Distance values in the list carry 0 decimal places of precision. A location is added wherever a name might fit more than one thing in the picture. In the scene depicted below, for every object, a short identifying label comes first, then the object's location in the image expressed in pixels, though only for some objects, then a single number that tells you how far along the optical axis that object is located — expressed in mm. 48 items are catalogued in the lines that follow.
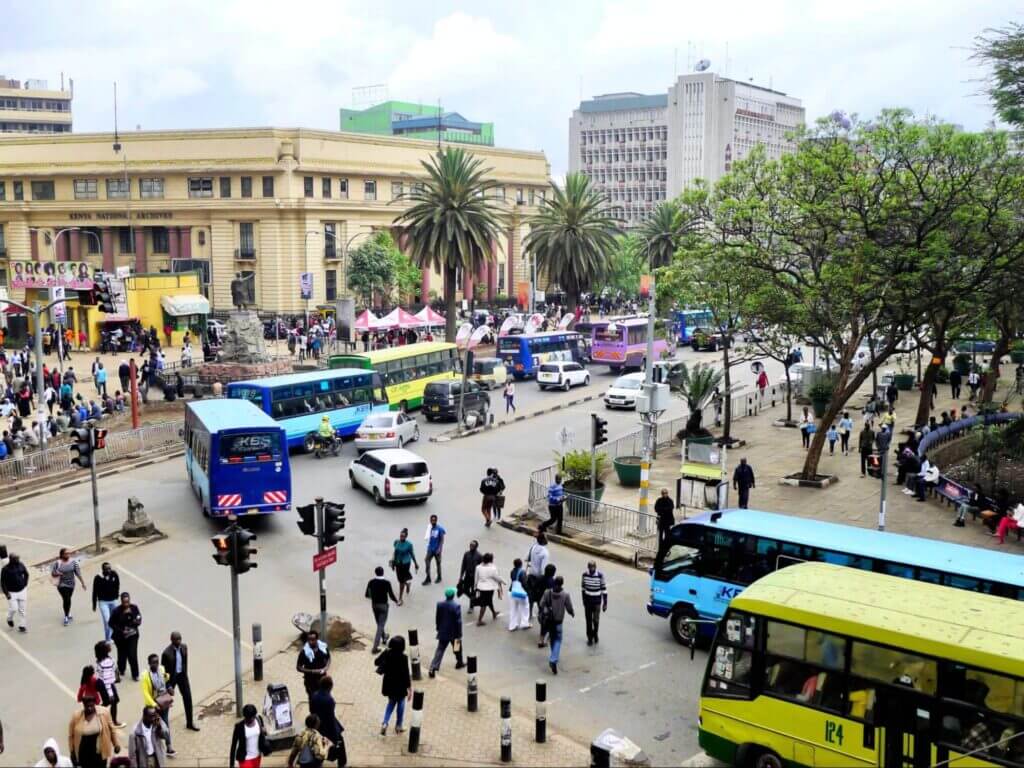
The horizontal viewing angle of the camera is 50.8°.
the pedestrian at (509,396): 42344
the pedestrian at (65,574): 18422
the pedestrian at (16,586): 18281
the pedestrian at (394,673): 14008
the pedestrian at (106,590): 17156
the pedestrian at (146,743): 12562
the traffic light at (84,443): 22531
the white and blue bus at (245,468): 24406
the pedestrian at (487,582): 18562
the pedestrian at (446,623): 16281
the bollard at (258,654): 16266
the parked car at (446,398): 39844
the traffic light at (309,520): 16875
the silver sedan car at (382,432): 33312
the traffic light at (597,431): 24766
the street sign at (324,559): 16938
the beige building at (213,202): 76250
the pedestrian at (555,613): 16484
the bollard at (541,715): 13945
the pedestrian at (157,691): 13375
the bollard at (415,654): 16172
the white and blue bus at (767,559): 15159
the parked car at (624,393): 43656
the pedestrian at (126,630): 15742
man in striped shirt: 17456
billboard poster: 58844
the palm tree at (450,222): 56844
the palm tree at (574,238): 66250
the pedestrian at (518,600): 18266
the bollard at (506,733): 13367
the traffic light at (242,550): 14742
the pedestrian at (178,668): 14232
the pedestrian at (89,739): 12359
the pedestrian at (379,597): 17047
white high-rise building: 159125
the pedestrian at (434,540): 20875
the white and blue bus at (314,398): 33156
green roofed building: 173625
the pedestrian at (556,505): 24614
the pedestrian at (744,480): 26641
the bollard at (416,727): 13750
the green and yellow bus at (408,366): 40688
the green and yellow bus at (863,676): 11273
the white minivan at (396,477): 27109
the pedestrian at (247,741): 12406
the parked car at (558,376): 49219
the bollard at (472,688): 14984
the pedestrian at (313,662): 14602
